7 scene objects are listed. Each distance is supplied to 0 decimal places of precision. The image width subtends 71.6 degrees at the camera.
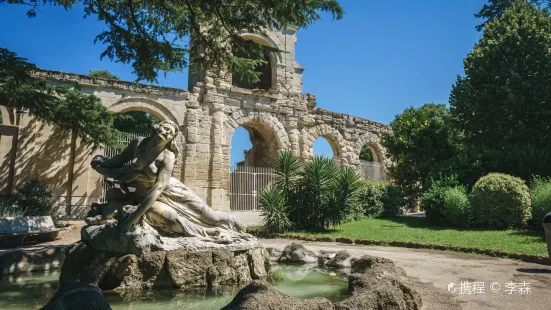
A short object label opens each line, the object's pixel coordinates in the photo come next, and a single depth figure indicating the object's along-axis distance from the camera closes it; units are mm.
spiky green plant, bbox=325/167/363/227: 11035
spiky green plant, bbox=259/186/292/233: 10414
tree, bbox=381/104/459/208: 16297
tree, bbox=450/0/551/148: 14359
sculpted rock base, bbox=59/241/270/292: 3861
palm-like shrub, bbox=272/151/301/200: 11492
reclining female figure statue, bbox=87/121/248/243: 4320
